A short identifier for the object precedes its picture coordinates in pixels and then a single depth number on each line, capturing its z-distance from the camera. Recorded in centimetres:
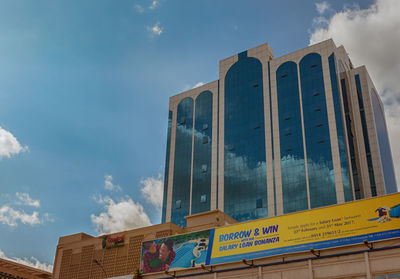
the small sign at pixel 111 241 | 6619
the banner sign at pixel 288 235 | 3338
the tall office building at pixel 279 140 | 7919
